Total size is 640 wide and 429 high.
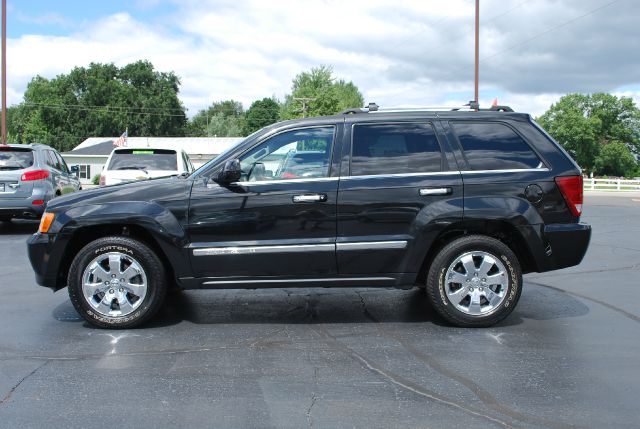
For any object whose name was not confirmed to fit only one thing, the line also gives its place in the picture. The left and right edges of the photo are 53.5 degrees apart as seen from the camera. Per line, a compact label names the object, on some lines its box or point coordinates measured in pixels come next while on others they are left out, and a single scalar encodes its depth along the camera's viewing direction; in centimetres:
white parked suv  1171
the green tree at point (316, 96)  5347
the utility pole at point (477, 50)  3195
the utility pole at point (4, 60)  2702
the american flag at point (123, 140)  3166
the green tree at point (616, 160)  9288
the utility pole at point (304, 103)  5475
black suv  552
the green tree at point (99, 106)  8662
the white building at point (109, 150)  5734
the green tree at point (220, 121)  11275
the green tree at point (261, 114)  11269
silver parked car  1202
